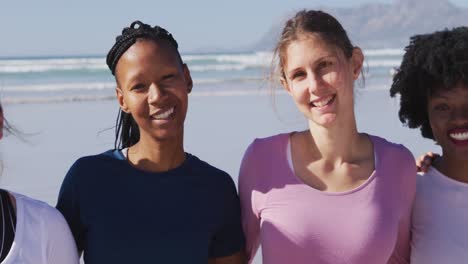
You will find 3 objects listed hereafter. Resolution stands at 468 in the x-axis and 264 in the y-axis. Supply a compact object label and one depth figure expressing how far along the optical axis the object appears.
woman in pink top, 3.12
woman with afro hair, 3.30
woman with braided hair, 3.01
